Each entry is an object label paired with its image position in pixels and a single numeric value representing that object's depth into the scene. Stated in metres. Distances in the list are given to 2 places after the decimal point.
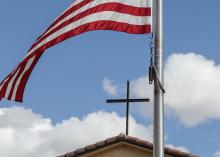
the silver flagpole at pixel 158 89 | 9.93
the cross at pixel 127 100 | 22.07
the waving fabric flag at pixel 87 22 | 10.61
